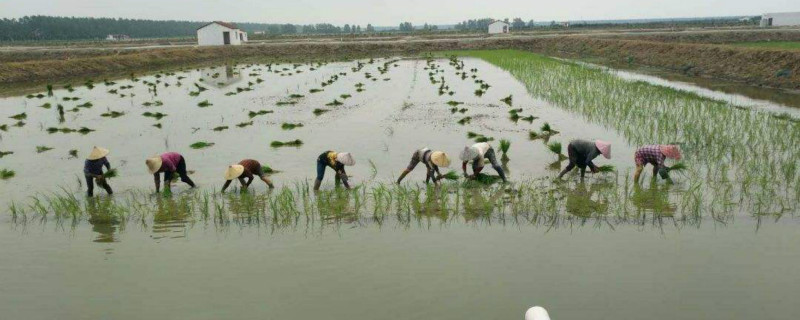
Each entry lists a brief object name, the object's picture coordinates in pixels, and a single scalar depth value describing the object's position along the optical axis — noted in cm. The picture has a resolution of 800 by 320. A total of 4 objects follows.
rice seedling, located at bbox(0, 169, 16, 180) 785
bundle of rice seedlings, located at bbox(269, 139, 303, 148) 979
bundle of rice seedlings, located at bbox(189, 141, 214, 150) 970
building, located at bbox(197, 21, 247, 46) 3938
